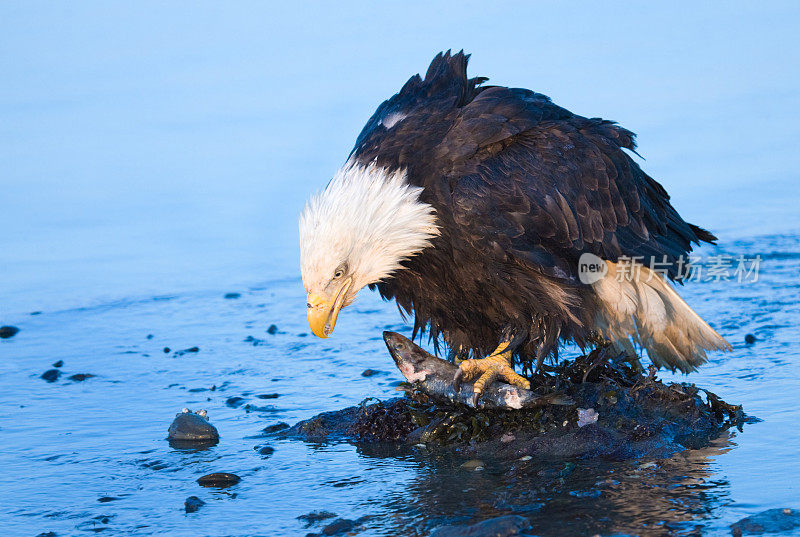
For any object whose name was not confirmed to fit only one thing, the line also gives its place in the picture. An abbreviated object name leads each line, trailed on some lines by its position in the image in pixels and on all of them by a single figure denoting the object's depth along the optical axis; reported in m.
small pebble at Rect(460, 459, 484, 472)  8.68
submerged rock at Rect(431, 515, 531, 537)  6.75
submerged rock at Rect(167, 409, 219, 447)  9.59
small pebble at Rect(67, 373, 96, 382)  12.12
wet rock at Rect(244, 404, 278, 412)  10.68
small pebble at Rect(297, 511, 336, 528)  7.48
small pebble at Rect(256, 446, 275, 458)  9.22
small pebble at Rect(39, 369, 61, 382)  12.14
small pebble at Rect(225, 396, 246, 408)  10.90
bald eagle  9.46
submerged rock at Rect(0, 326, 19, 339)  14.19
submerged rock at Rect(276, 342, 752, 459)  8.95
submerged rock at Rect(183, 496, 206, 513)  7.83
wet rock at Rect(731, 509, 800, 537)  6.75
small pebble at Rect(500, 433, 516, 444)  9.19
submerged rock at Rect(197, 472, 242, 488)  8.41
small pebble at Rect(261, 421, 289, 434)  9.96
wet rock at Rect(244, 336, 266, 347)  13.34
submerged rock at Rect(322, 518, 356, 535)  7.22
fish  9.41
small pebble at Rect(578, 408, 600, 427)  9.14
